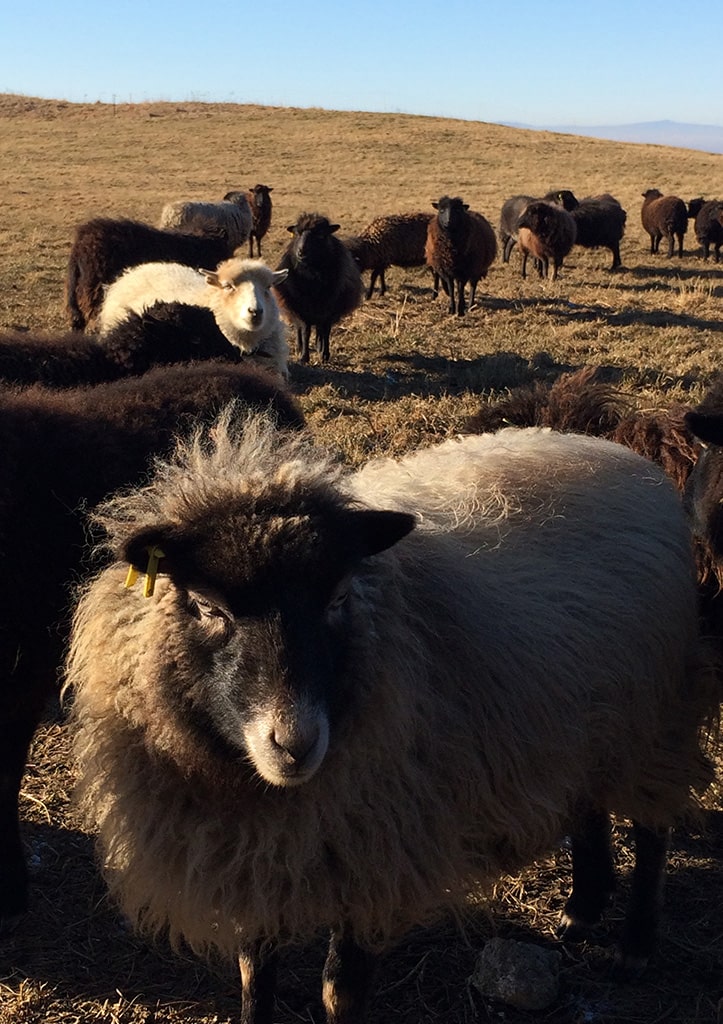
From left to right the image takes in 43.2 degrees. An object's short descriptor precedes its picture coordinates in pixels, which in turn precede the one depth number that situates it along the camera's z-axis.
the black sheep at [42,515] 3.35
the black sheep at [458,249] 15.91
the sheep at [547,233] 19.73
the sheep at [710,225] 22.97
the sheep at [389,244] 18.08
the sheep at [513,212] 22.64
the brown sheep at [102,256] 12.47
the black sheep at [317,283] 12.66
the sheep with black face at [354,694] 2.26
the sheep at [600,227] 22.33
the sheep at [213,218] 20.39
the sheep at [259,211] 24.66
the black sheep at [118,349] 5.67
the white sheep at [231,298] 9.15
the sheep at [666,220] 23.80
